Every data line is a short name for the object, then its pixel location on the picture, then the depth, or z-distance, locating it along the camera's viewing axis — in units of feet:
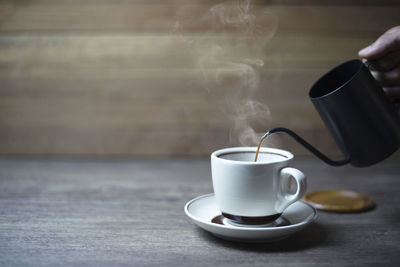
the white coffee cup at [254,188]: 2.32
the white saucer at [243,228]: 2.17
